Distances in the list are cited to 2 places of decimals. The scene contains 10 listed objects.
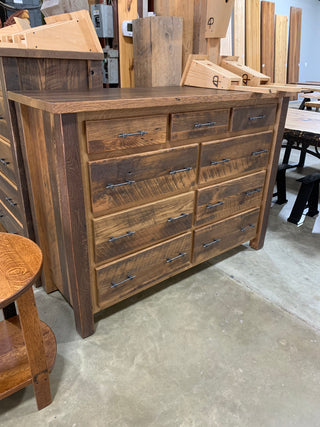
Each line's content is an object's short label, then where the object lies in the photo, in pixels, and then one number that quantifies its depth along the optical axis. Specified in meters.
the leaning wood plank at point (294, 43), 6.14
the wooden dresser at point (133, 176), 1.20
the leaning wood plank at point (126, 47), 1.93
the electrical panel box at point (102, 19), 1.87
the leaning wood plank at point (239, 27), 5.01
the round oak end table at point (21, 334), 0.95
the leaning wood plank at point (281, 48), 5.82
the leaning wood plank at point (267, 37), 5.46
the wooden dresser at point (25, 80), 1.39
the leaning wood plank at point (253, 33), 5.20
